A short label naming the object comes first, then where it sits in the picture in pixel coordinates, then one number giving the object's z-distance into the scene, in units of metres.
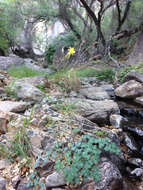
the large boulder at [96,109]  2.38
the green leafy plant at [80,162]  1.29
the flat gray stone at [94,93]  3.24
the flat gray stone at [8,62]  5.50
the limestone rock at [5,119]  1.96
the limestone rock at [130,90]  3.30
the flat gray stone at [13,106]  2.17
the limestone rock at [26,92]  2.54
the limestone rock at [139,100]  3.14
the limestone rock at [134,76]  3.53
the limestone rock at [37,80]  3.35
